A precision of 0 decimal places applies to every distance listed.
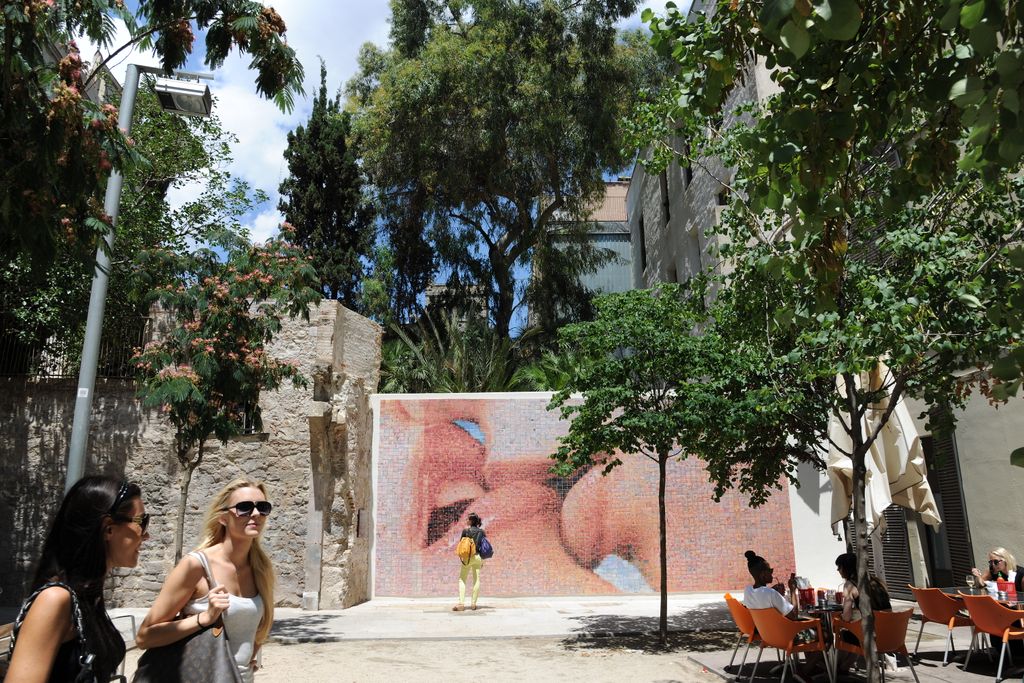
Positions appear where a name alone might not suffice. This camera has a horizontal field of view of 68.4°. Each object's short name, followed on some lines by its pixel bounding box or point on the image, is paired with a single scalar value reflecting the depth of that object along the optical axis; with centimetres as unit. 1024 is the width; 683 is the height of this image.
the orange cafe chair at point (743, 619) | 739
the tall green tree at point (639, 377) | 955
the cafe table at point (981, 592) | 708
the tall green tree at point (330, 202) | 2738
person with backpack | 1317
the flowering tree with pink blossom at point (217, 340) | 998
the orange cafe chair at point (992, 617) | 692
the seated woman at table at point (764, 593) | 732
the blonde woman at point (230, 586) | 288
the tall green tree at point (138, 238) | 1405
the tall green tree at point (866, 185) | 234
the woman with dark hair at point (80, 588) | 212
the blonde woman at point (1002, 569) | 812
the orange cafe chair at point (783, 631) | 673
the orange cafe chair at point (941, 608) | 786
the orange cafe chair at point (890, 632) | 664
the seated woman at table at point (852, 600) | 714
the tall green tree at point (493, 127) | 2283
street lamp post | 741
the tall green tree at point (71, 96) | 498
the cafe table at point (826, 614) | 718
